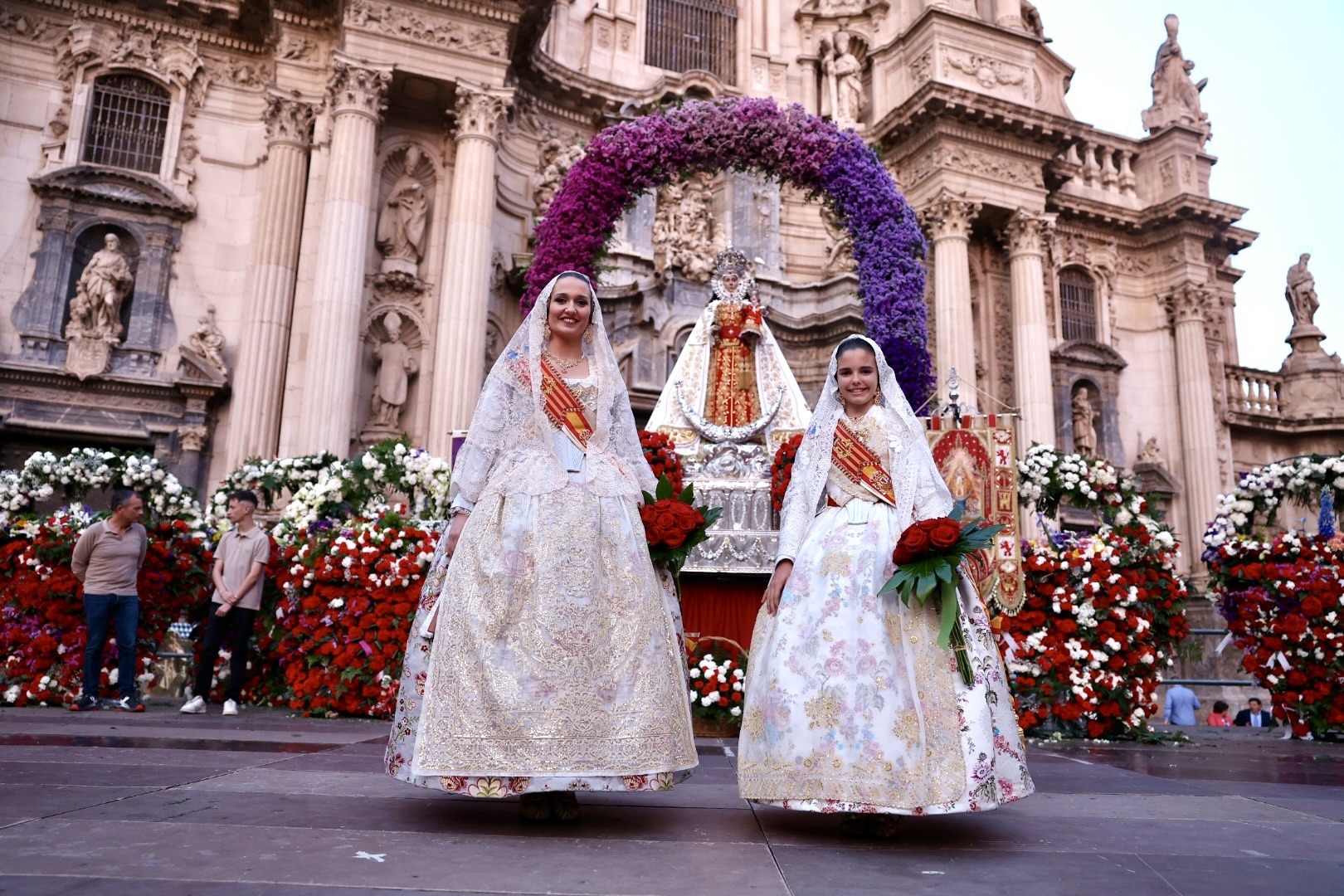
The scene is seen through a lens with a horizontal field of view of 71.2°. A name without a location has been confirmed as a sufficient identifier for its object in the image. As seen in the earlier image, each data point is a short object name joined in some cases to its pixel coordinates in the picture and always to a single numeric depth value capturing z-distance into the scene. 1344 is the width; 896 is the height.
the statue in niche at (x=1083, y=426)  21.55
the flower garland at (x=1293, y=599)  8.13
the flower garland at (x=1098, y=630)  7.74
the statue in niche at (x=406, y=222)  15.20
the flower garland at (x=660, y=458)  7.89
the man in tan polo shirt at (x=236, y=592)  7.89
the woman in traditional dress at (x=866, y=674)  3.27
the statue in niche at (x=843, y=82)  20.72
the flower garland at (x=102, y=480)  9.05
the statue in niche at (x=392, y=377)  14.64
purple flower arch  10.50
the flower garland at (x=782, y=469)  7.93
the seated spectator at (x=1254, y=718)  12.60
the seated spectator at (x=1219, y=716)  12.67
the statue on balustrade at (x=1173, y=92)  23.83
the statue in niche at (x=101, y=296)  14.03
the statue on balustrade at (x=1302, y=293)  24.94
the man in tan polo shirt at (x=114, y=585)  7.69
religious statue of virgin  9.20
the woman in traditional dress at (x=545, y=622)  3.19
